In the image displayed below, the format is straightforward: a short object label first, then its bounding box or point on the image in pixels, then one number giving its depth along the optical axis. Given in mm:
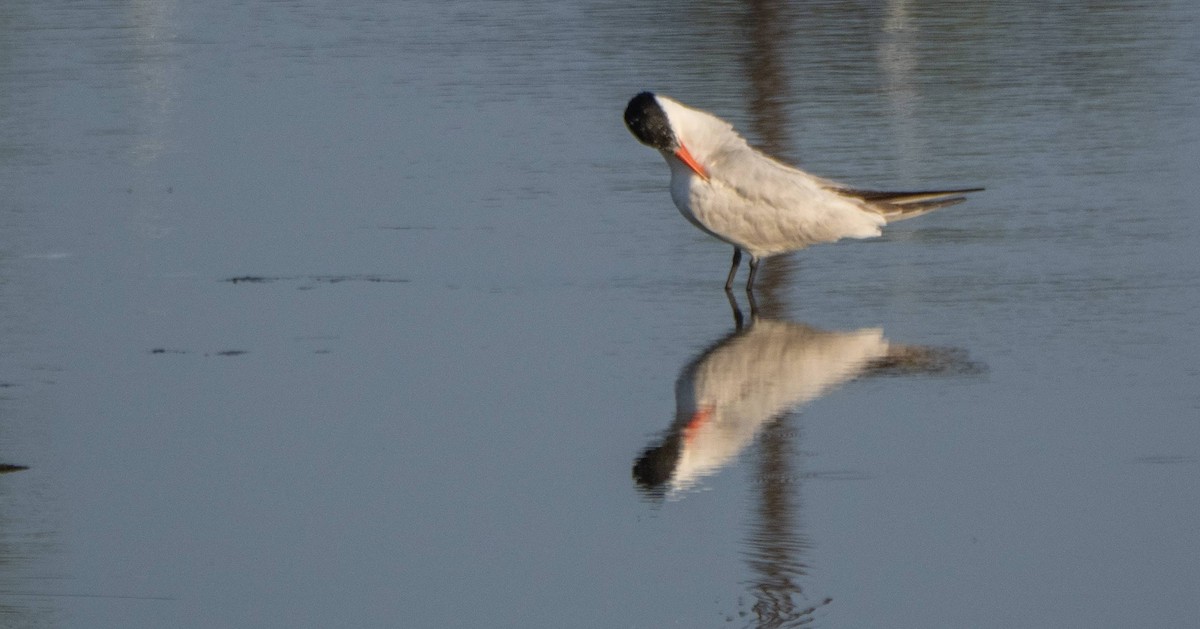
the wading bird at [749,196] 16734
